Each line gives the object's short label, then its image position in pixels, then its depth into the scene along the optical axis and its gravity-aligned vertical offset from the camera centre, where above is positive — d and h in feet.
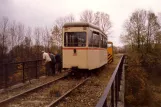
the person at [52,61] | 33.60 -2.46
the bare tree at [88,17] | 110.07 +25.01
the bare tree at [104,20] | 115.19 +23.38
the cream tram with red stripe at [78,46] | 28.65 +0.78
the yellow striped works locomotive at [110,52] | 61.35 -0.95
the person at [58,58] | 36.31 -1.93
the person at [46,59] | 31.54 -1.89
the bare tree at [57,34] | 81.16 +8.99
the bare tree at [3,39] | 70.53 +5.90
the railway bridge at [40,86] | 16.87 -5.65
